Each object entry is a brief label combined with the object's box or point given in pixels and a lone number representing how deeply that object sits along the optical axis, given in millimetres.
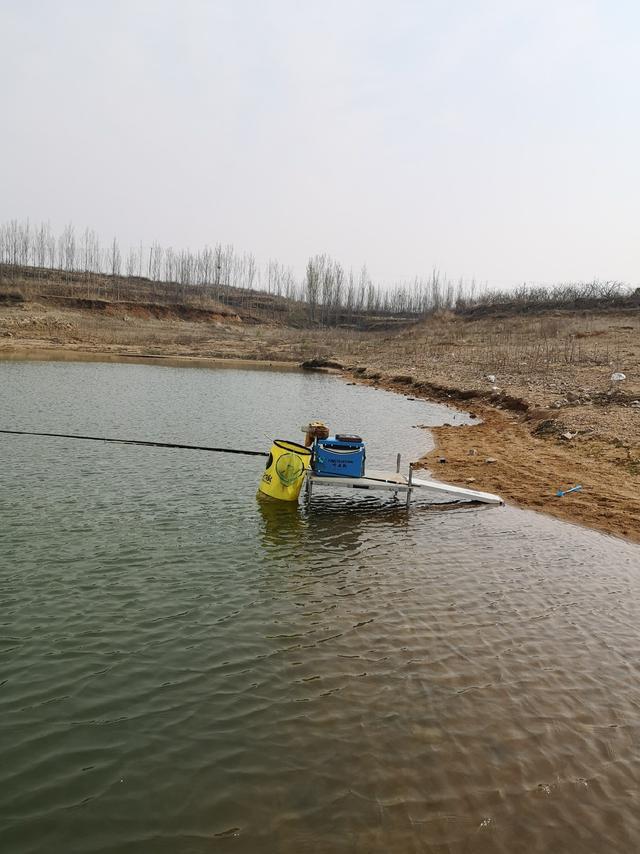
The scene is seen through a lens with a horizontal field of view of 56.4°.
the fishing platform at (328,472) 11422
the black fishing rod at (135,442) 14919
